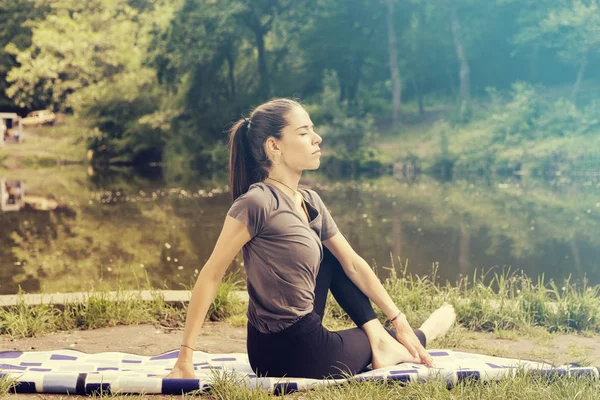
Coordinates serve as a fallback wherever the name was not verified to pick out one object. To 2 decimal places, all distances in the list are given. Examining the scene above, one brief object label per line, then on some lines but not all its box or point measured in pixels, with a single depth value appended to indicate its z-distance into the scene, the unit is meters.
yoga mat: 2.21
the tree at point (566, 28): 19.86
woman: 2.18
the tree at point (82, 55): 21.06
